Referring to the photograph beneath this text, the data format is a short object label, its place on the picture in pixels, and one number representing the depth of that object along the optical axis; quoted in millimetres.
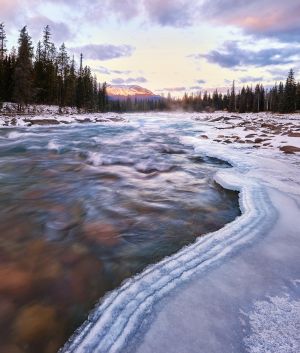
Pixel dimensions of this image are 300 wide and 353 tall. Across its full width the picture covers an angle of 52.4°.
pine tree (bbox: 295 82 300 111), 69256
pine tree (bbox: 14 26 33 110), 38781
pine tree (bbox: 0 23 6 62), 53272
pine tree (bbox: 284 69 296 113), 65062
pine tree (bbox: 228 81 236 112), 103881
